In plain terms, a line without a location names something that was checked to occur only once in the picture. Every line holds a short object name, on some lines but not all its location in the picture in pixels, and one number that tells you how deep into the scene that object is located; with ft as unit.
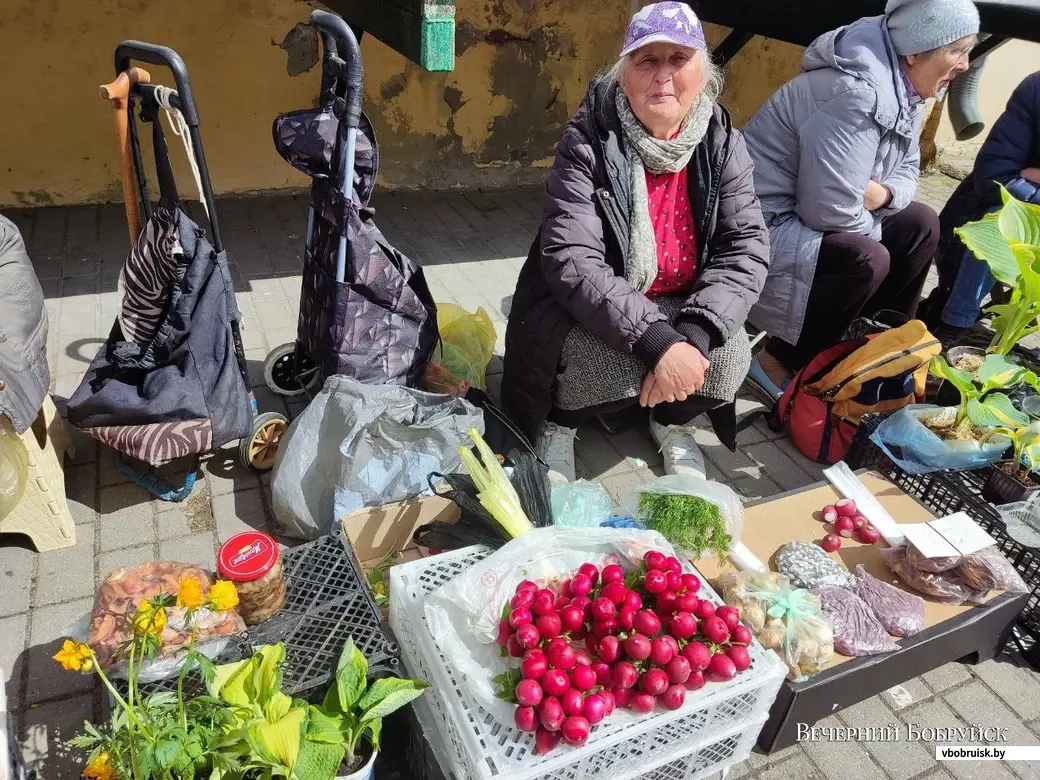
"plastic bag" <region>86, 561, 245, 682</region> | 5.62
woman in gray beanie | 9.98
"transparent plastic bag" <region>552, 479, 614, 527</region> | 8.13
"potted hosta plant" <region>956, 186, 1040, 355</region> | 8.86
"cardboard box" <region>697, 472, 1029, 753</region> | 6.66
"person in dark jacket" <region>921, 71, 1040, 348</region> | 12.47
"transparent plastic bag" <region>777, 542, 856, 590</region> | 7.55
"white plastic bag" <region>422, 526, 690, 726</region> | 5.57
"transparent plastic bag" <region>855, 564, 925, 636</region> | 7.12
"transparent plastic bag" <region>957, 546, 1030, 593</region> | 7.36
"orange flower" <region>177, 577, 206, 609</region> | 5.08
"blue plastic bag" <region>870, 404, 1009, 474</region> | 8.73
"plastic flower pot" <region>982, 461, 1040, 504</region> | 8.29
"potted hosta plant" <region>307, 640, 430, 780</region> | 5.26
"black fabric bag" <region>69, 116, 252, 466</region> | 8.00
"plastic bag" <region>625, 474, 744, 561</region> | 7.57
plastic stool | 7.66
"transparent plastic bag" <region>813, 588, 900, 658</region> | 6.84
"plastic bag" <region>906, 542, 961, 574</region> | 7.43
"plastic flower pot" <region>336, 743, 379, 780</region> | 5.27
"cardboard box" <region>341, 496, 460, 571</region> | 7.71
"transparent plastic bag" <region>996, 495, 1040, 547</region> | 7.89
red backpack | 9.87
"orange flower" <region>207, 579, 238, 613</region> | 5.36
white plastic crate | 5.14
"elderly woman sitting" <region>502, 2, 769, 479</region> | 8.36
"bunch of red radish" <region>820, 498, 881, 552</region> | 8.27
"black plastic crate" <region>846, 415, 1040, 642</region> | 8.01
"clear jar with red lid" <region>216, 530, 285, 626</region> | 6.02
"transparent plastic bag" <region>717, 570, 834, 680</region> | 6.53
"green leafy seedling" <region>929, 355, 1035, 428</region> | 8.66
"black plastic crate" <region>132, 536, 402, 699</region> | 5.80
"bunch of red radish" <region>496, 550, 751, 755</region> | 5.14
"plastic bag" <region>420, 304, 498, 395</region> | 10.12
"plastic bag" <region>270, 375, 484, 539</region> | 8.10
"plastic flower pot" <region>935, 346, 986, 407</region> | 10.28
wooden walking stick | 7.61
